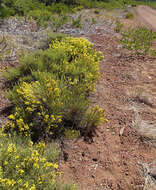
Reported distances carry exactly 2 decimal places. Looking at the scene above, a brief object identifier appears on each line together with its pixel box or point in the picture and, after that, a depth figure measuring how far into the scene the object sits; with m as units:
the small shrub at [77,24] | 8.51
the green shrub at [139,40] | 5.60
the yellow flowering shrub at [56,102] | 2.69
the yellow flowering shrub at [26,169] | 1.78
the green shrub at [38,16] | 8.16
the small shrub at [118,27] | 8.02
